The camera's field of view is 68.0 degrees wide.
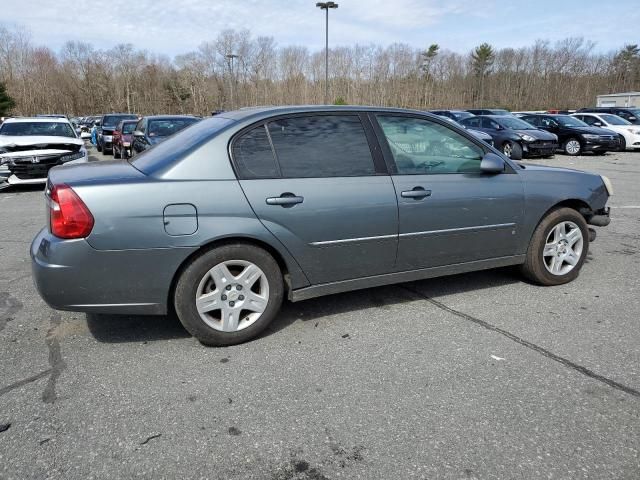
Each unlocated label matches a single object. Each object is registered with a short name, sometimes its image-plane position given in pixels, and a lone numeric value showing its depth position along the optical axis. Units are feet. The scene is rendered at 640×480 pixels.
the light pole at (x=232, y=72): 185.26
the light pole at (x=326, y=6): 97.14
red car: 50.11
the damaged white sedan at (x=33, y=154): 33.32
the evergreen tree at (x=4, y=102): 133.90
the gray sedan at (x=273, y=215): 9.75
